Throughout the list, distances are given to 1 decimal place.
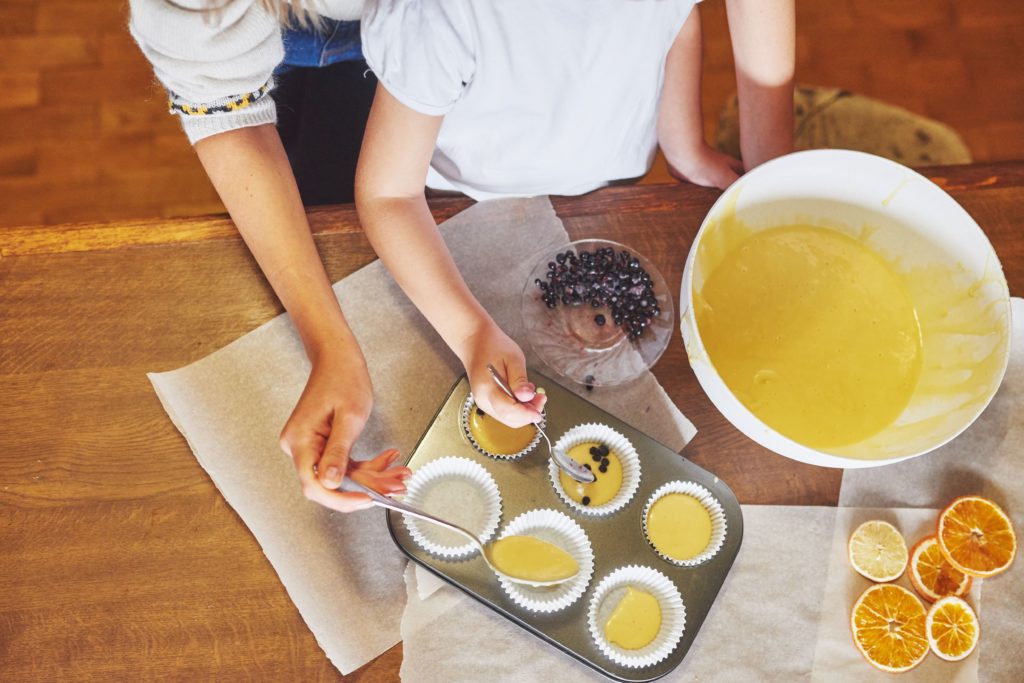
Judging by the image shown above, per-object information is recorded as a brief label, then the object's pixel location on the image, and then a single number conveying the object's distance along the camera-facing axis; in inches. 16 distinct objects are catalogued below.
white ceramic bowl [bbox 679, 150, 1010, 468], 33.8
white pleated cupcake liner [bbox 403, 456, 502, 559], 37.1
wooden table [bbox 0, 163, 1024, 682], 36.8
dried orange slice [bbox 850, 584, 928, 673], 36.6
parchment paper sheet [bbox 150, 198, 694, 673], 37.5
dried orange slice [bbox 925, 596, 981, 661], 36.6
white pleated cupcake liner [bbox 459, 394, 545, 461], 38.2
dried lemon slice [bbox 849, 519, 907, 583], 37.9
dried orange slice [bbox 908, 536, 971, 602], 37.6
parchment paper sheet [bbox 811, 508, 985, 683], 36.8
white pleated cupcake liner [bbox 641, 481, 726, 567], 37.8
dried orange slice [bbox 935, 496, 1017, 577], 37.2
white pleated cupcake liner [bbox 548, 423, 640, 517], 37.8
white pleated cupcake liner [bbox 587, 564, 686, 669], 35.9
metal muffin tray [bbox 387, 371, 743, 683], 36.1
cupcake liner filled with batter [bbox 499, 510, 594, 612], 36.4
